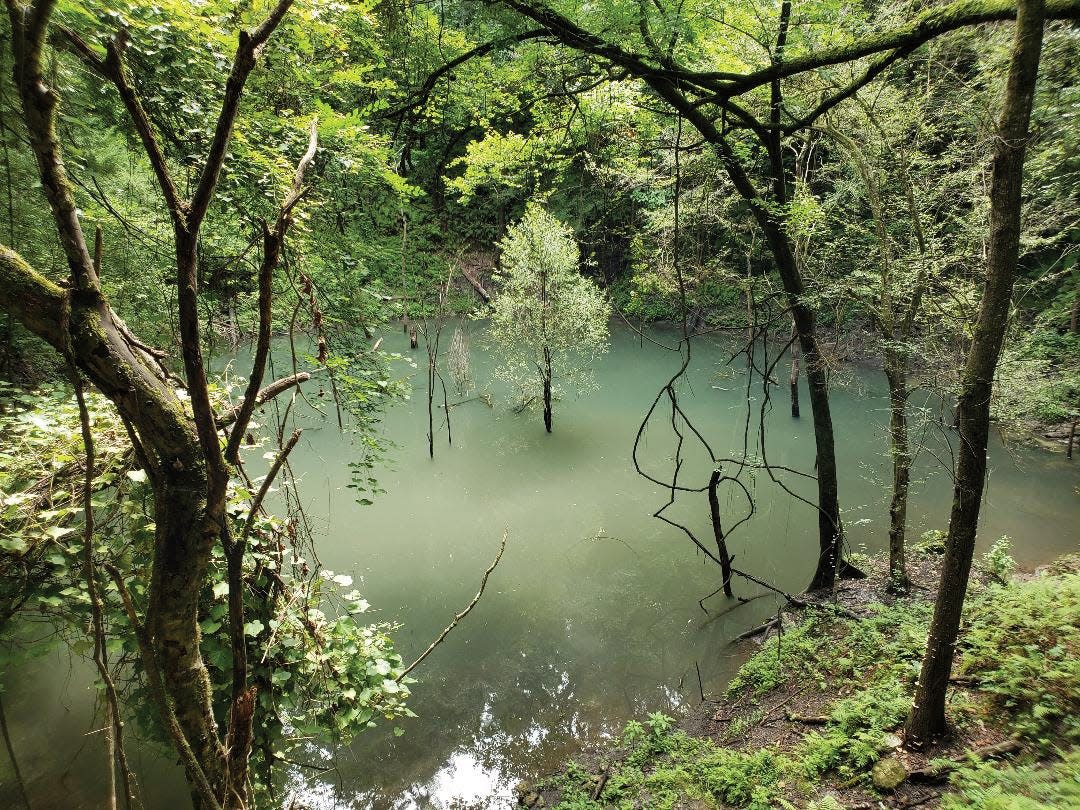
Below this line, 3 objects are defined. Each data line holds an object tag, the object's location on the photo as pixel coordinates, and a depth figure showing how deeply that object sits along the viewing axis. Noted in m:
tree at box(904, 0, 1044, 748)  2.38
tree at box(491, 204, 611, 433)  12.33
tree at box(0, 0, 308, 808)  0.94
